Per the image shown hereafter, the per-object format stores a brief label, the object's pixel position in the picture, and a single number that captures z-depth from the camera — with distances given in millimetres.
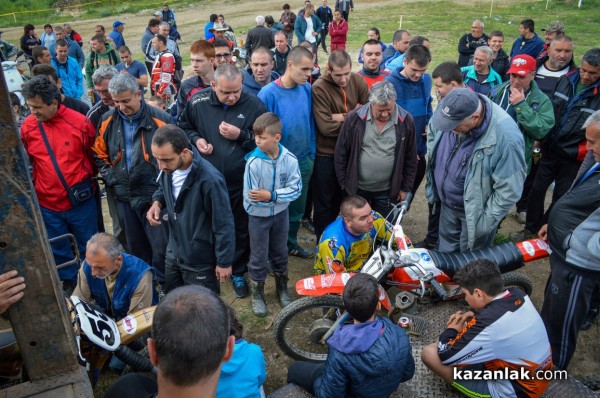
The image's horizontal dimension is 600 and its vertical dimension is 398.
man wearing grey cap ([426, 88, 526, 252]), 3812
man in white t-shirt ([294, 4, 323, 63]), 16094
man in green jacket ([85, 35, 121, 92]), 9391
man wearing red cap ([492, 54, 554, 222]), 4723
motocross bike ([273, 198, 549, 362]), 3723
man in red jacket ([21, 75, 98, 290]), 4262
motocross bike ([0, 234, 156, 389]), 2859
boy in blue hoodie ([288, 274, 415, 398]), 2838
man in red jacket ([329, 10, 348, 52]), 15691
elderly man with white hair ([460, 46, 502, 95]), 6250
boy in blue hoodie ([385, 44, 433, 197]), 5245
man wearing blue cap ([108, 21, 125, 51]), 14625
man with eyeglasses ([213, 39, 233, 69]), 6605
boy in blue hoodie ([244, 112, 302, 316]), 4113
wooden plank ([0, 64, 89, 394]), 1818
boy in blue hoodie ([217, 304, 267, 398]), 2412
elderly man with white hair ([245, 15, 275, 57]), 10231
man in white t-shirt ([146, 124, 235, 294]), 3592
